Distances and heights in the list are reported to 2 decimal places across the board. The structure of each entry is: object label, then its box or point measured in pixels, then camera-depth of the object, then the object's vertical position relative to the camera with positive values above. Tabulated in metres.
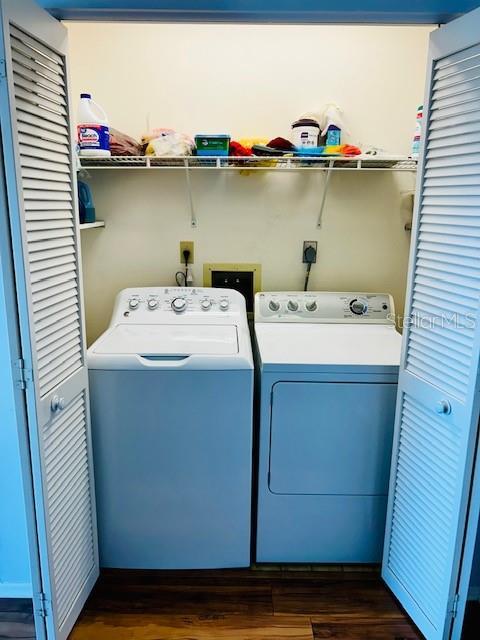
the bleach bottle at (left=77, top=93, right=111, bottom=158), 1.89 +0.36
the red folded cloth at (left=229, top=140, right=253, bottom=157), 1.99 +0.30
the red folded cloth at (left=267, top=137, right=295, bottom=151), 1.97 +0.33
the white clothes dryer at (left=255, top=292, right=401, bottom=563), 1.64 -0.84
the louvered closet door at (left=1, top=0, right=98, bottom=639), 1.11 -0.20
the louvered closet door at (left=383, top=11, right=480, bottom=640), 1.23 -0.37
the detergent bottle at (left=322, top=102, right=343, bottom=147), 2.08 +0.44
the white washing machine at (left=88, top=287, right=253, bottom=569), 1.59 -0.82
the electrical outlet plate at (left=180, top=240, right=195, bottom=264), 2.29 -0.13
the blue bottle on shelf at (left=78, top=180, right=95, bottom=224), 2.10 +0.07
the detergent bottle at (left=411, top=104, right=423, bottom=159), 2.04 +0.37
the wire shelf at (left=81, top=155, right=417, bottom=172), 1.94 +0.26
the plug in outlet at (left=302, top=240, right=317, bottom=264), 2.30 -0.13
